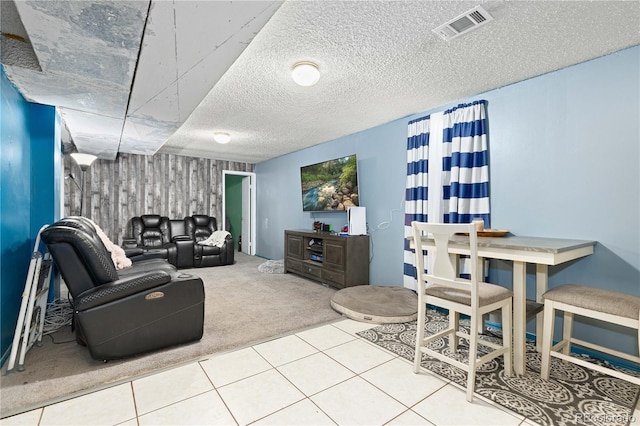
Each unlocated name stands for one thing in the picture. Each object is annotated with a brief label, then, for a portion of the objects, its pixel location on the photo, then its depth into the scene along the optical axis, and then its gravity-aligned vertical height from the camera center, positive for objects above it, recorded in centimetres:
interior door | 707 -11
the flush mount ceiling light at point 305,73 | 229 +111
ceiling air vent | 169 +116
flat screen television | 410 +40
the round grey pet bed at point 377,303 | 274 -97
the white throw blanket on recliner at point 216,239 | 555 -57
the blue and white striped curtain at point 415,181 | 329 +34
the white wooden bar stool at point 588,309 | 156 -56
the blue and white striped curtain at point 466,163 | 280 +48
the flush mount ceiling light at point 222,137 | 433 +111
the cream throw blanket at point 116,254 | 291 -47
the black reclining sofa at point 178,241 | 520 -58
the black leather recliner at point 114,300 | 191 -63
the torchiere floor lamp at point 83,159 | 405 +73
